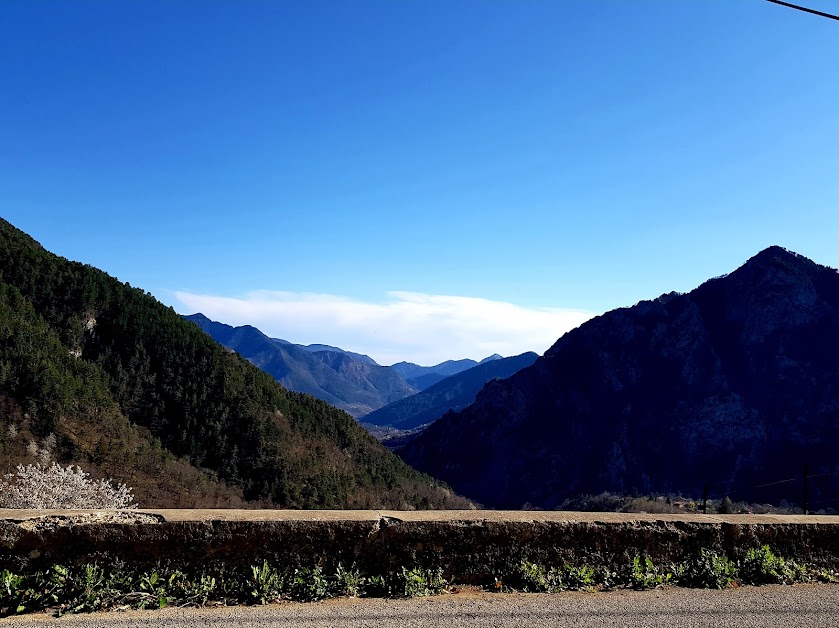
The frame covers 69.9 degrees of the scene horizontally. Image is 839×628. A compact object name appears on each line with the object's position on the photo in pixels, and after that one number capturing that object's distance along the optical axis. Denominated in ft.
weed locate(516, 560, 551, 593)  22.31
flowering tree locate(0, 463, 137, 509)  143.02
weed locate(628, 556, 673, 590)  22.93
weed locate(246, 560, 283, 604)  20.49
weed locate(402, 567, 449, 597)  21.48
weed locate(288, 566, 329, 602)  20.84
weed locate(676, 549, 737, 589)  23.17
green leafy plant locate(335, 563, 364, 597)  21.20
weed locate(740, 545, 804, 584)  23.76
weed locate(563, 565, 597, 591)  22.62
